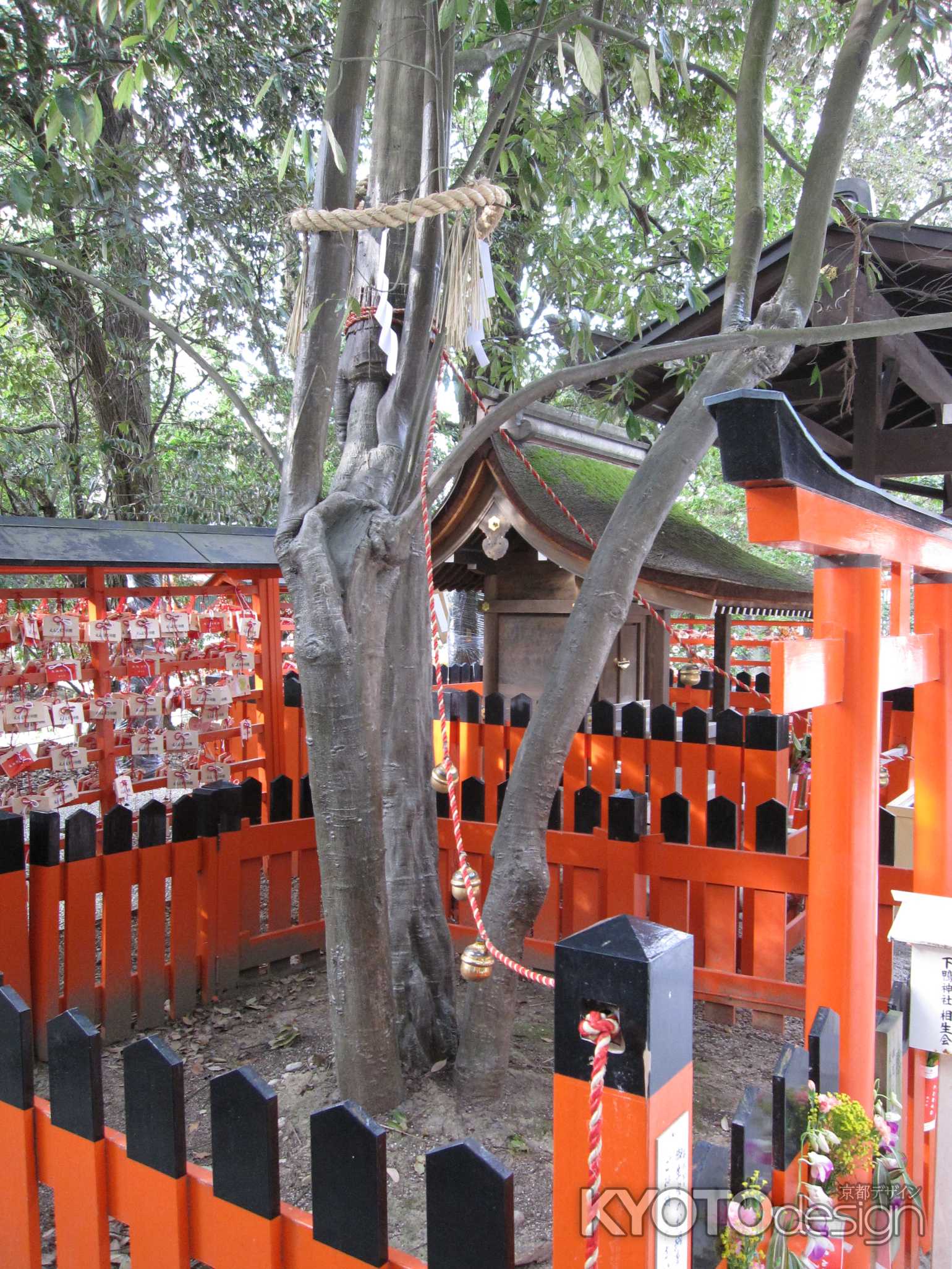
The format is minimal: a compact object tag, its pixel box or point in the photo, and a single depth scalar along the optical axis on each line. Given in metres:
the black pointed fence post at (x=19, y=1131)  1.57
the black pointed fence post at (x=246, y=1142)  1.28
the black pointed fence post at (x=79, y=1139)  1.45
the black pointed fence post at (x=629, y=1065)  1.04
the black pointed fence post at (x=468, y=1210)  1.08
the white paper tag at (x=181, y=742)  5.96
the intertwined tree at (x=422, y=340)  2.46
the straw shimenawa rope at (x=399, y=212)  2.13
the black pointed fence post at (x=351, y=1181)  1.19
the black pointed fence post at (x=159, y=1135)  1.37
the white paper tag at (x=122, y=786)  5.47
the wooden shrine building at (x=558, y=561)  4.93
